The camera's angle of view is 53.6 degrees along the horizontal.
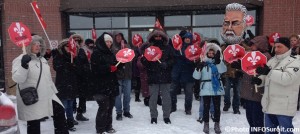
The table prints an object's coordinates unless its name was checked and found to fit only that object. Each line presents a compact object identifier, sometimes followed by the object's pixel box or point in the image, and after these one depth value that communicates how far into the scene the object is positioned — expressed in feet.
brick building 32.24
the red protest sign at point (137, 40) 26.48
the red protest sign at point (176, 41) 21.62
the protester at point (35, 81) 12.76
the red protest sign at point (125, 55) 17.62
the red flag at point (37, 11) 20.26
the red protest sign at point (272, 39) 19.47
